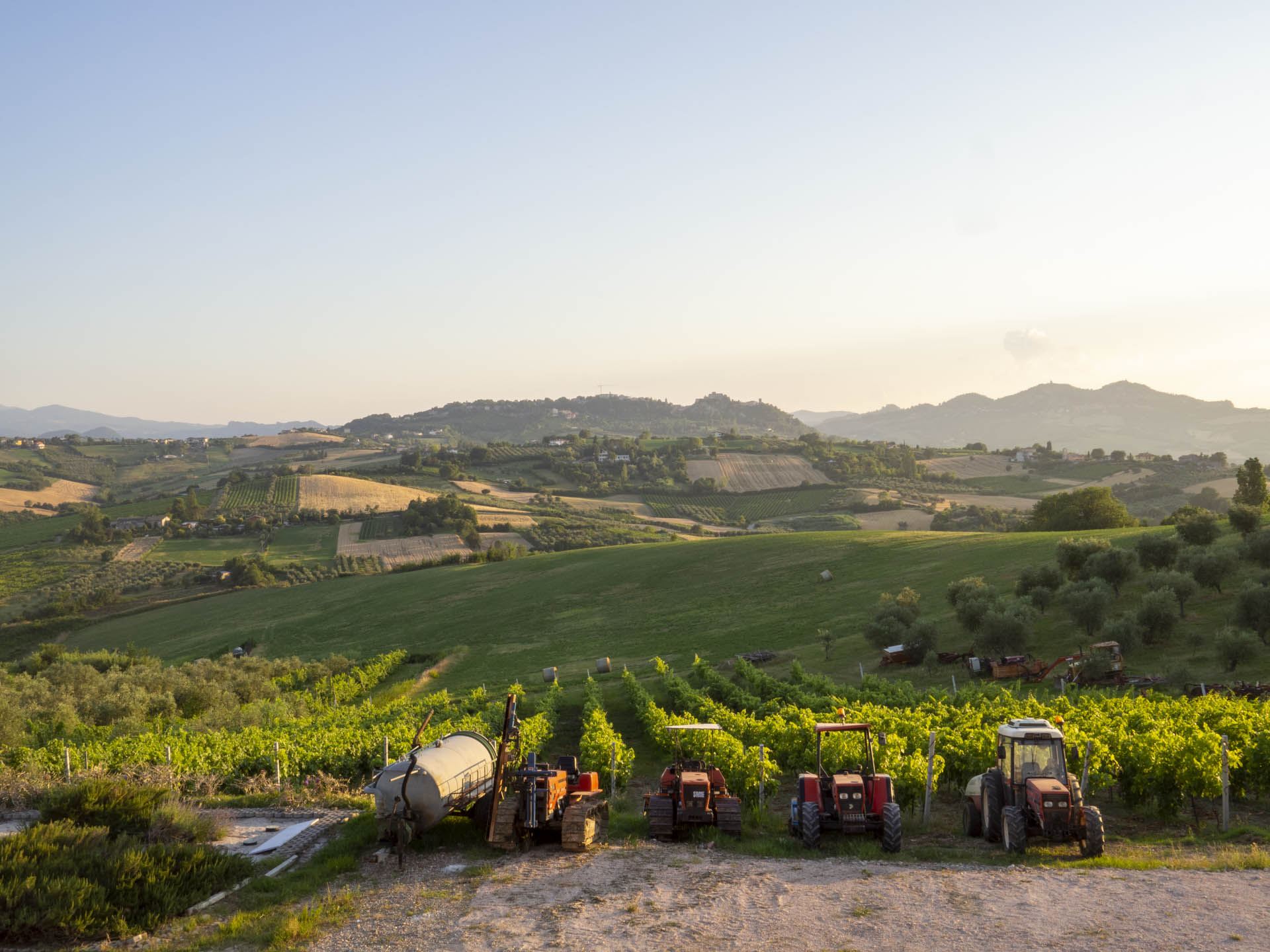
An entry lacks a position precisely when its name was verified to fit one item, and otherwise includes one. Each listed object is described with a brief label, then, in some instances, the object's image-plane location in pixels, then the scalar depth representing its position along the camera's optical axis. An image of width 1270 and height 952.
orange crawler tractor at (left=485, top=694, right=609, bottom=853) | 14.73
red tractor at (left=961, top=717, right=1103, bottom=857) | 13.82
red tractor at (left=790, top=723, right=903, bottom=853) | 14.74
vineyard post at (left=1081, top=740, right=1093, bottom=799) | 16.31
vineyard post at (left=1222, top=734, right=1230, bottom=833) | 15.14
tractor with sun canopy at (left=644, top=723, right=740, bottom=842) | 15.69
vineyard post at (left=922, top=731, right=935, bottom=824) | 16.11
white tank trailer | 14.54
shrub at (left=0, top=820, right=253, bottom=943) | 11.30
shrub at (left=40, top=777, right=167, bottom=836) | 15.15
